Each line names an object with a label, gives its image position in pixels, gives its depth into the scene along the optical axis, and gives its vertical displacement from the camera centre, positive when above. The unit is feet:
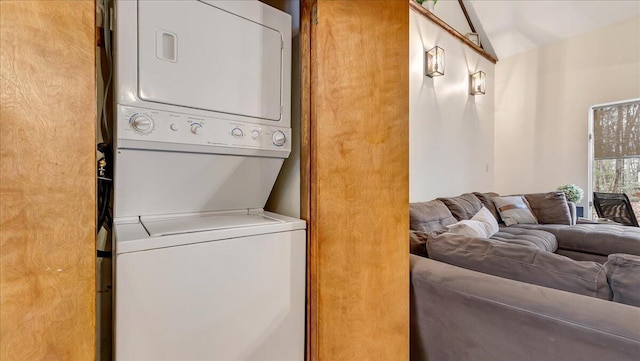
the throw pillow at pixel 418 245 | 5.16 -1.16
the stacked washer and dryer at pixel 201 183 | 2.62 -0.08
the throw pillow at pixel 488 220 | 8.72 -1.25
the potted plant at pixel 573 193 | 12.97 -0.58
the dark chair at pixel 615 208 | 11.67 -1.12
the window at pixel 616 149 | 12.76 +1.36
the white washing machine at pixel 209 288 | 2.50 -1.06
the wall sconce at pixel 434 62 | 10.85 +4.27
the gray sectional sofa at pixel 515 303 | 2.91 -1.37
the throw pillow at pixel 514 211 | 11.29 -1.22
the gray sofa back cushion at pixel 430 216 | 8.48 -1.15
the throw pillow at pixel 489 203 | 11.73 -0.97
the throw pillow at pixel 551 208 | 11.34 -1.11
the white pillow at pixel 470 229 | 6.61 -1.15
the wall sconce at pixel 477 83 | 13.75 +4.42
